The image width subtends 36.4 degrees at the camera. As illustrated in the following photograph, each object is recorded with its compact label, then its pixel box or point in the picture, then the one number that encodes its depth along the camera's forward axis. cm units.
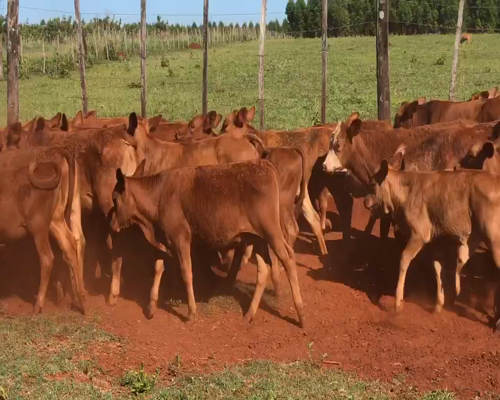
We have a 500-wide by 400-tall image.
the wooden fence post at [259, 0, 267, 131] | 1966
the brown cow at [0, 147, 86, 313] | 896
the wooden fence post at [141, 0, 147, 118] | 1980
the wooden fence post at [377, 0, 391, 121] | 1495
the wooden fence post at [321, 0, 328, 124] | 1960
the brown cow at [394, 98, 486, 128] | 1444
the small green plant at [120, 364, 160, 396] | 692
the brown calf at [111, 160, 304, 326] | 860
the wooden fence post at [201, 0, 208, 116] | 2036
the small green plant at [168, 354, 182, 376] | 740
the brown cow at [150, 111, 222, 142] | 1291
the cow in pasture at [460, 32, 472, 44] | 5709
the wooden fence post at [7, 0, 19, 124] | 1476
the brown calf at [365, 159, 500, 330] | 847
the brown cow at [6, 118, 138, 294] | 1037
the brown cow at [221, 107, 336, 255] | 1159
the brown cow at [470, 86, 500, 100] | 1621
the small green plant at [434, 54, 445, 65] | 4556
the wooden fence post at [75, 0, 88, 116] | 2139
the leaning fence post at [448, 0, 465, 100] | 2331
